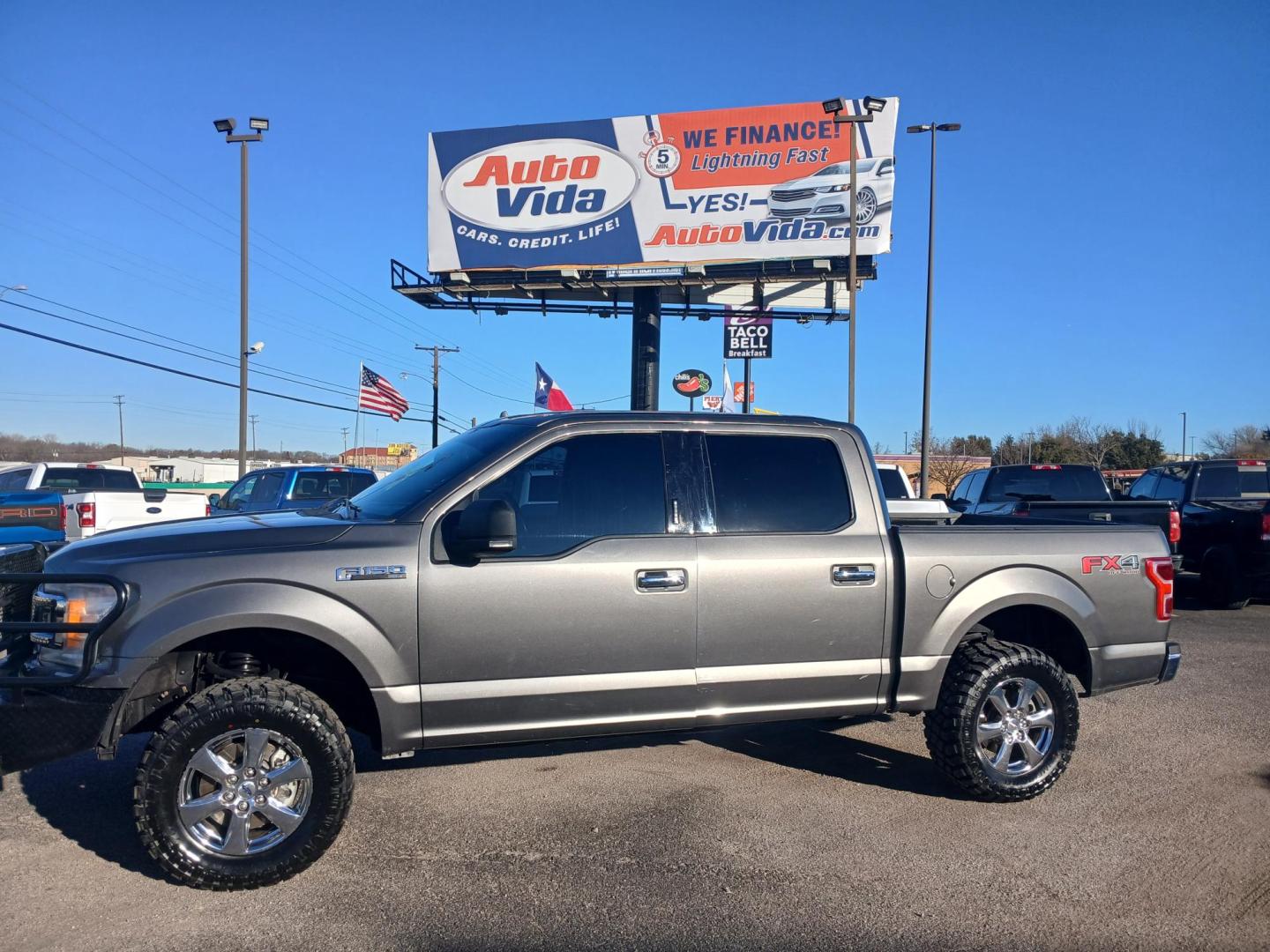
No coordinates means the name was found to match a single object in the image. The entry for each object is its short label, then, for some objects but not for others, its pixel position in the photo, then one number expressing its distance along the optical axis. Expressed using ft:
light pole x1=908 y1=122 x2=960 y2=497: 72.08
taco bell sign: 74.23
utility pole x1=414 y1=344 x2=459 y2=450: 137.62
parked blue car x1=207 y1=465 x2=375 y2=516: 45.19
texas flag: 75.31
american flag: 92.02
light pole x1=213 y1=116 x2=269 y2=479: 64.03
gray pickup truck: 12.26
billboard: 72.95
